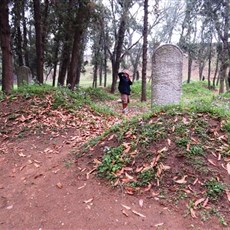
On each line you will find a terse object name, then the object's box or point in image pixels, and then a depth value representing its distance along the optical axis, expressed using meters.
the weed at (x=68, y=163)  4.29
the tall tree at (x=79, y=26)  12.98
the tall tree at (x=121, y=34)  17.66
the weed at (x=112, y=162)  3.75
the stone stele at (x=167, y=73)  8.64
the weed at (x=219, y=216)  2.83
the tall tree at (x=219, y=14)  18.23
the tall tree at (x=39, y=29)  12.63
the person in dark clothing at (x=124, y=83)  9.20
